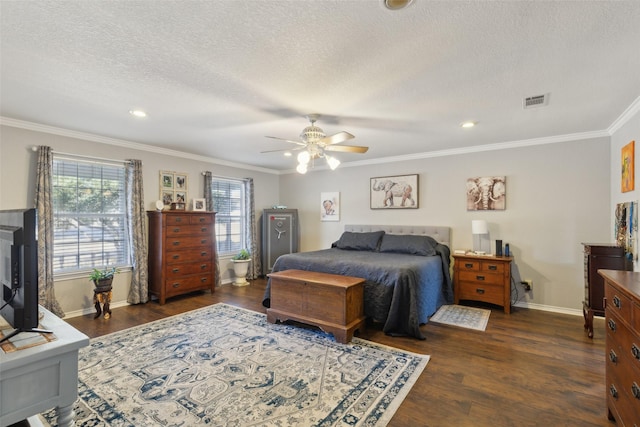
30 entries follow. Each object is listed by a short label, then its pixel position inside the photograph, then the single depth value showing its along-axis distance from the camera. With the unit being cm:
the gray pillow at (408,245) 436
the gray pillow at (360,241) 493
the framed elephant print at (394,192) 516
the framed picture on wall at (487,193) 438
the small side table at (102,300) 378
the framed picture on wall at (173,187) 486
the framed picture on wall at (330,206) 610
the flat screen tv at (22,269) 117
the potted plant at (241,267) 571
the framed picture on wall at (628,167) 291
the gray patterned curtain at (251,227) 619
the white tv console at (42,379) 103
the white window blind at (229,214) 585
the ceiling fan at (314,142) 304
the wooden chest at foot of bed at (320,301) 304
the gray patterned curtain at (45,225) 355
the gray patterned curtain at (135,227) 442
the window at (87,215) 388
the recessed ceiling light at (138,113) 309
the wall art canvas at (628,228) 287
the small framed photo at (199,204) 524
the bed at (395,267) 317
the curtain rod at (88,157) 373
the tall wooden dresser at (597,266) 300
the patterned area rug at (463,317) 354
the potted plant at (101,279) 379
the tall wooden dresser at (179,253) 448
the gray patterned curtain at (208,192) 540
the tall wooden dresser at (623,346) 147
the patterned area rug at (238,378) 194
